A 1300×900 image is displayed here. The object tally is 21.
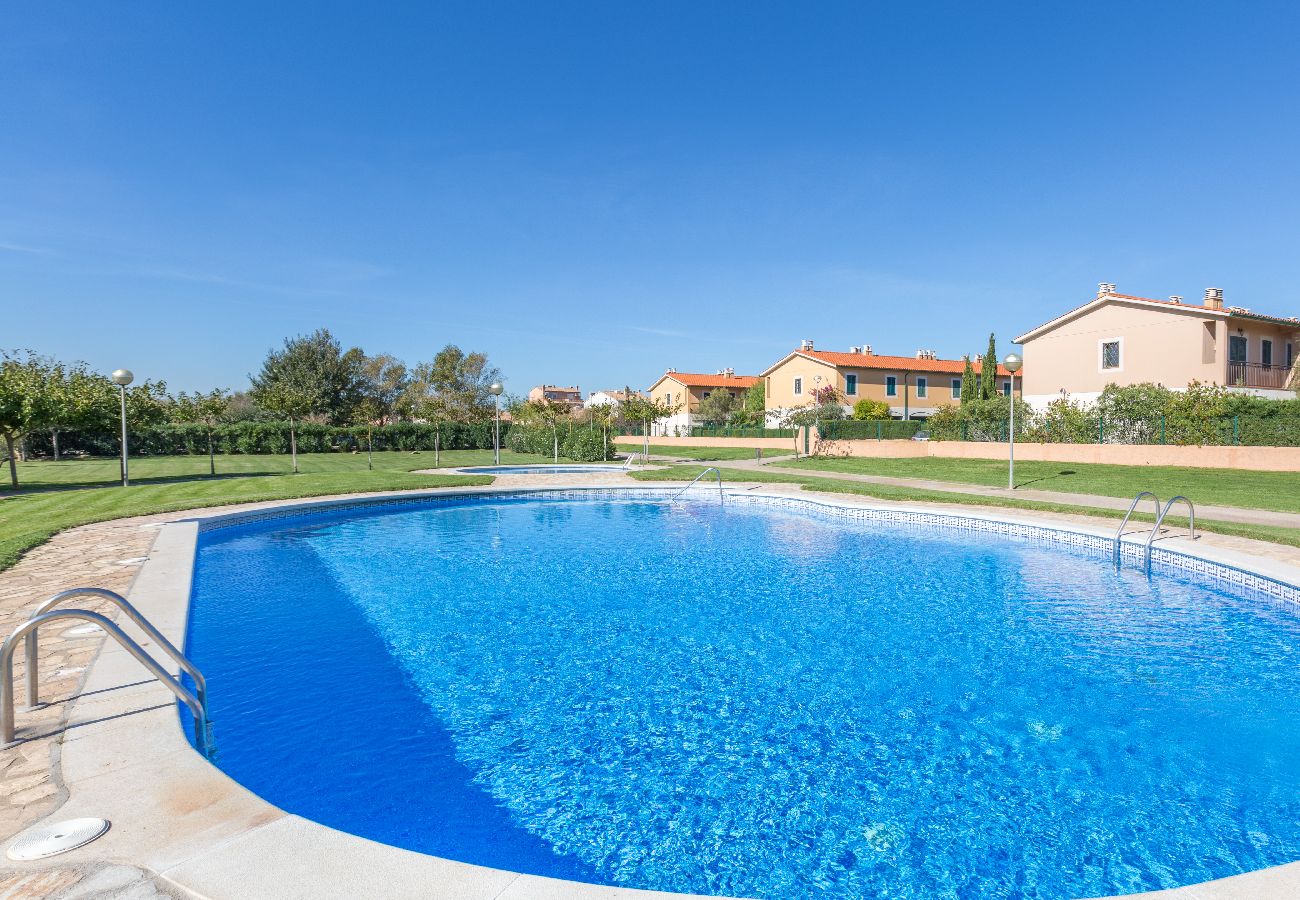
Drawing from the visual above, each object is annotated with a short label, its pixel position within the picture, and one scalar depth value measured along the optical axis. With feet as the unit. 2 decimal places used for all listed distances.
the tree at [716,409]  173.27
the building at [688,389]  189.76
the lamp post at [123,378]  53.11
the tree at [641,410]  117.60
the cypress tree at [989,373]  139.44
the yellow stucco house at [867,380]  154.51
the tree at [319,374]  165.07
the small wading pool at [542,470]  79.41
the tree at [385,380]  194.08
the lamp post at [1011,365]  51.78
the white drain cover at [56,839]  8.29
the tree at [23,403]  57.21
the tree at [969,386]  144.36
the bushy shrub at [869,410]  143.02
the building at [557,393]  337.52
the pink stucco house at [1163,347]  90.07
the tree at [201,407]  93.71
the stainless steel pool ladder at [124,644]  10.87
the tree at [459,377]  179.80
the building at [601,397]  242.19
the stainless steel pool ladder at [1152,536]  30.49
